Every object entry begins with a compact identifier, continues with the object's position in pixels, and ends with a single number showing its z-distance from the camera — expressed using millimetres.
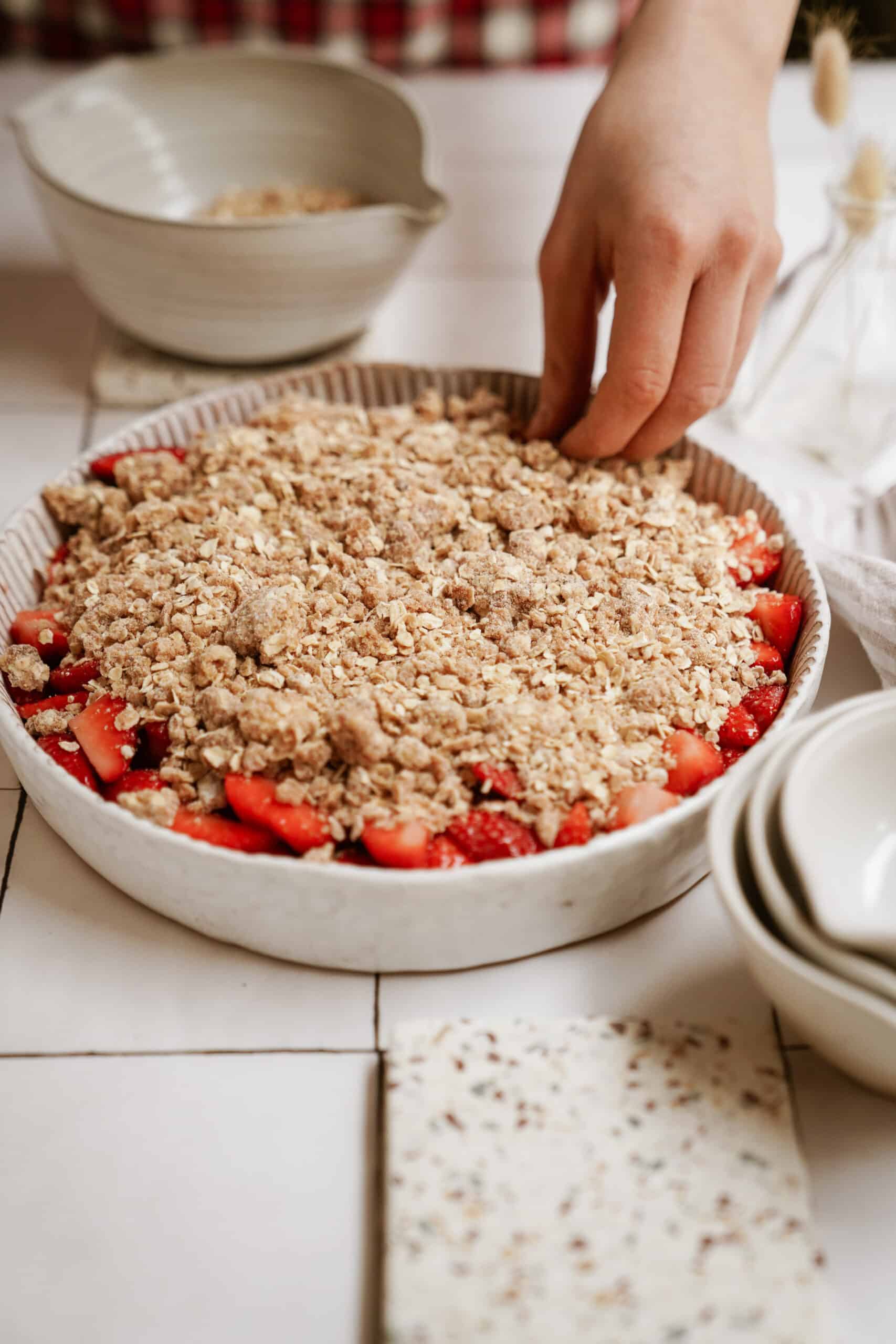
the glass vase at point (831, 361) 1117
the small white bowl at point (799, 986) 594
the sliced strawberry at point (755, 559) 894
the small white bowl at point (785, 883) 595
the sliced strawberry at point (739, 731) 778
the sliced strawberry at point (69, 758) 754
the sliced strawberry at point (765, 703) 793
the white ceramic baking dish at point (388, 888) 671
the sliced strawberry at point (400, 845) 690
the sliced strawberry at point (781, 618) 849
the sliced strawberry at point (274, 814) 707
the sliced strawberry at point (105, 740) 758
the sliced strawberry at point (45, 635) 843
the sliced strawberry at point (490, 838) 703
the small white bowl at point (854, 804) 682
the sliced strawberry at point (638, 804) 718
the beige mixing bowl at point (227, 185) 1056
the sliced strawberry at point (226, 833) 715
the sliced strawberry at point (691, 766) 749
